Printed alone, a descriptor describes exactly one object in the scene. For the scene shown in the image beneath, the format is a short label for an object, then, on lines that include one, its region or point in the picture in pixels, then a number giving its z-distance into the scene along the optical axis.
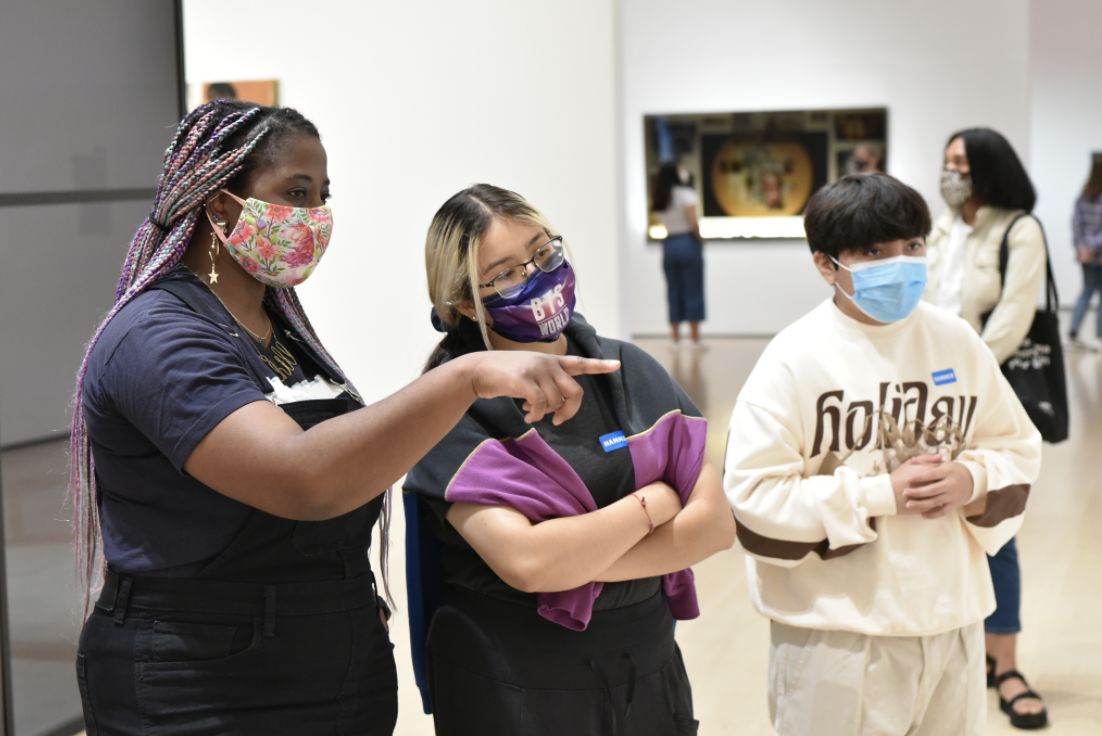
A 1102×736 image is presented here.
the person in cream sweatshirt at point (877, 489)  2.57
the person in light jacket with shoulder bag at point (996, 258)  4.08
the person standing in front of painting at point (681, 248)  14.31
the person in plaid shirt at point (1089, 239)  14.36
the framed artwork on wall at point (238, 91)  7.96
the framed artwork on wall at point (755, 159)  15.03
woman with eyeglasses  2.01
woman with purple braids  1.47
